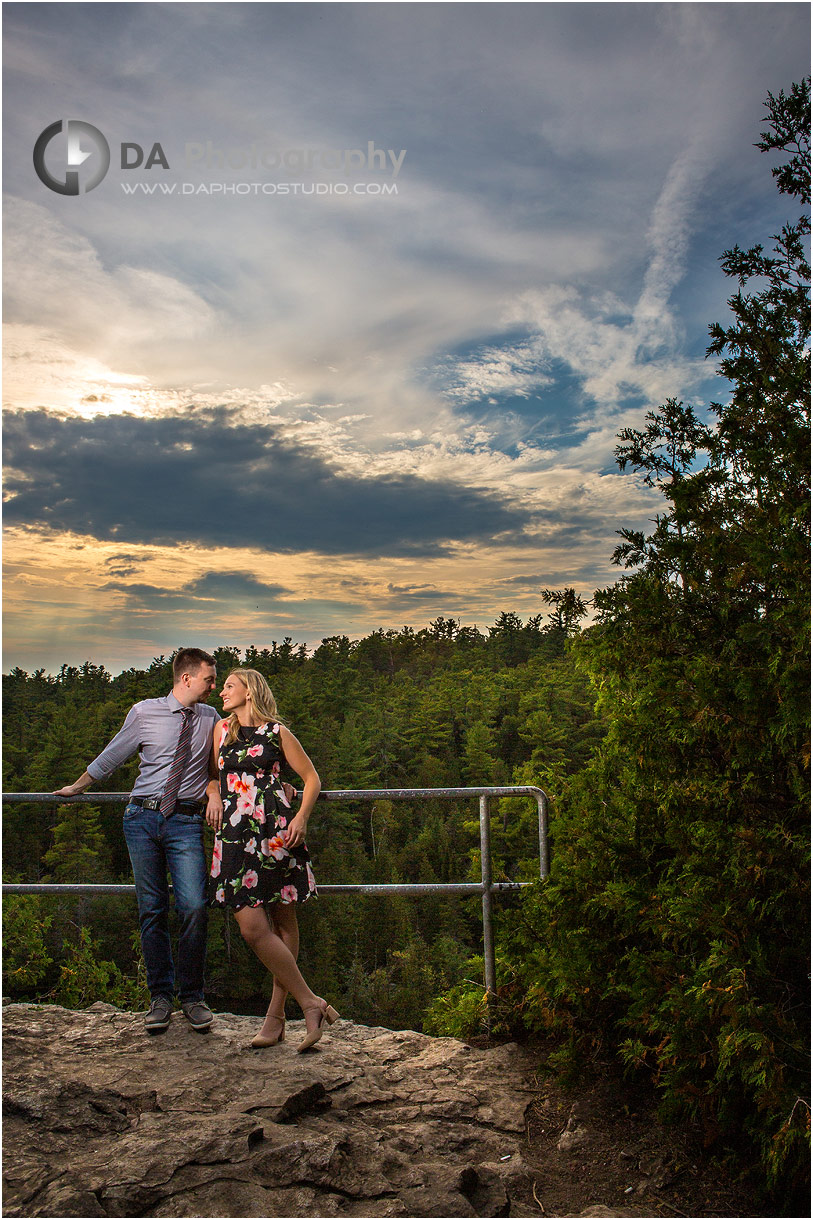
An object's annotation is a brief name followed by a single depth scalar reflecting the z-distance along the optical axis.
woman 3.52
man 3.81
